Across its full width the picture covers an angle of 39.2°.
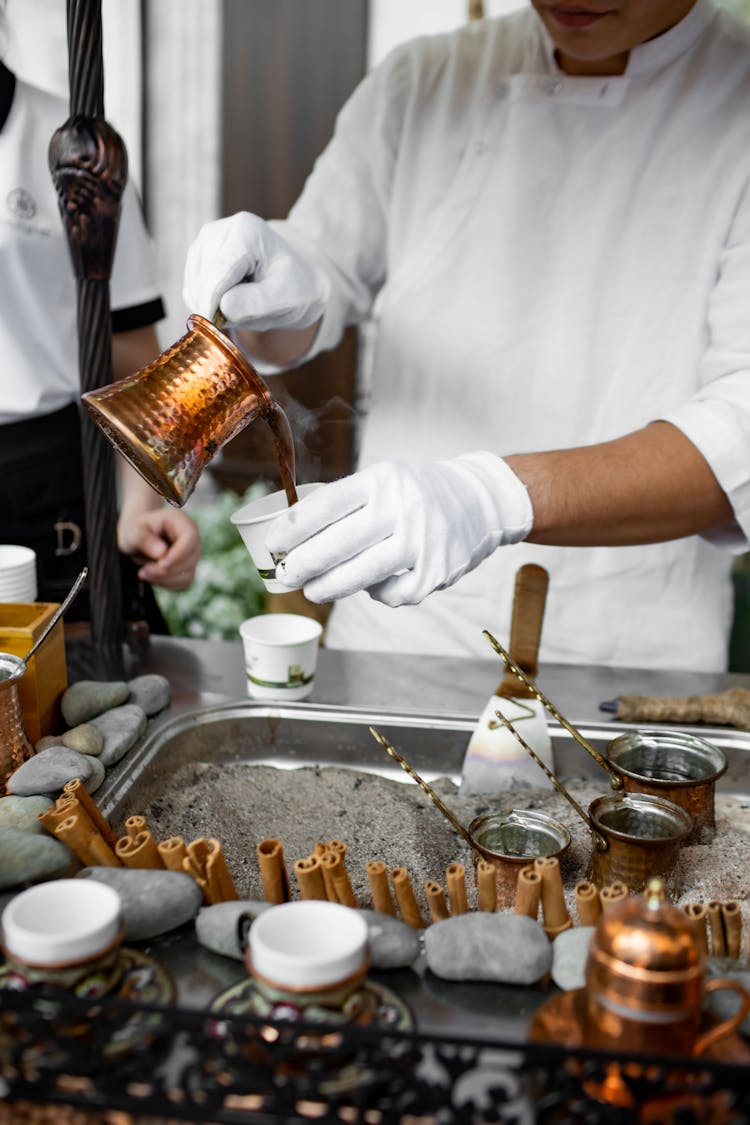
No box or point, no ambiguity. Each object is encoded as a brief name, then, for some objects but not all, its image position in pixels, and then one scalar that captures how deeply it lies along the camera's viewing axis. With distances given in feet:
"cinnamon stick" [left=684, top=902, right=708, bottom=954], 3.26
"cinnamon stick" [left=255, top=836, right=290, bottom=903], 3.58
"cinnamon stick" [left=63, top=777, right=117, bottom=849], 3.87
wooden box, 4.67
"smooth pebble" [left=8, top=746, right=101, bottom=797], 4.18
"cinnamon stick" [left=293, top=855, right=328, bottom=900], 3.46
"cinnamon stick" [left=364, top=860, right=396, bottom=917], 3.59
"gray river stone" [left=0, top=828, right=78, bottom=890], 3.53
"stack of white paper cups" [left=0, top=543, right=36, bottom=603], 5.30
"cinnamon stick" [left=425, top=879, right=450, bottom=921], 3.56
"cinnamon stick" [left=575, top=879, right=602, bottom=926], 3.43
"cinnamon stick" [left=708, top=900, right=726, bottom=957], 3.40
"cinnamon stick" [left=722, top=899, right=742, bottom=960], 3.38
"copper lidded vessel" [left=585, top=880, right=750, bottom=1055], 2.56
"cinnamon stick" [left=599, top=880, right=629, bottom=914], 3.43
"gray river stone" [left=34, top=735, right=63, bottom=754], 4.64
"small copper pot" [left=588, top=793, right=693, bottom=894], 3.81
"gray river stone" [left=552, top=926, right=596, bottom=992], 3.20
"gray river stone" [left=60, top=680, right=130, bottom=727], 4.98
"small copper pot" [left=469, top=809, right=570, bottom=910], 4.03
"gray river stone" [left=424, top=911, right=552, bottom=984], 3.23
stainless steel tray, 5.09
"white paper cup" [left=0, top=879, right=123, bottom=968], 2.75
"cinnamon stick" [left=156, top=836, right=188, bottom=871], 3.59
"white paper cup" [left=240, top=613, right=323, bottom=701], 5.50
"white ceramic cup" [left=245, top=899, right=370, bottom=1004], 2.67
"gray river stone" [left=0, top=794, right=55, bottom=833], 3.82
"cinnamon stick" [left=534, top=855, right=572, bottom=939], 3.51
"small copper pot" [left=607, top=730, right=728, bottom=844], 4.36
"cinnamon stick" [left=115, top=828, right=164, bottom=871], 3.60
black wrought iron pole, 5.02
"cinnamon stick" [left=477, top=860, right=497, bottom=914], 3.61
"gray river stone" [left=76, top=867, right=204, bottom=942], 3.34
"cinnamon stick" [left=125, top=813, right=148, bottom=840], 3.80
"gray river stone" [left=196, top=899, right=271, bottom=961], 3.29
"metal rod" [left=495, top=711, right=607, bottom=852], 3.89
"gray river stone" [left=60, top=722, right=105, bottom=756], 4.69
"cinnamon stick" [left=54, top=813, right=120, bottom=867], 3.68
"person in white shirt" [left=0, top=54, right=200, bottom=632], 6.60
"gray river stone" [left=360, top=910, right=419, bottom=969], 3.25
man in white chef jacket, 5.86
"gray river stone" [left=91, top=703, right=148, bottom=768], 4.78
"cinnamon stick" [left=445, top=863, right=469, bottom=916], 3.57
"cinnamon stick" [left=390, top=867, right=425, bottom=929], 3.62
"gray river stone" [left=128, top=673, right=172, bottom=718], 5.31
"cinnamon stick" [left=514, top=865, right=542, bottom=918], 3.49
